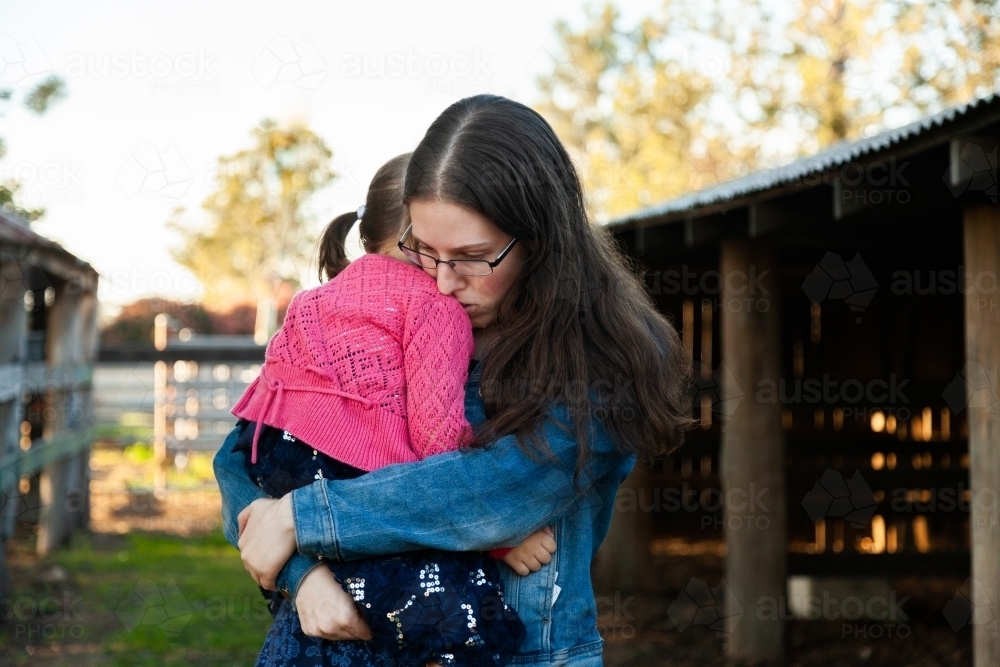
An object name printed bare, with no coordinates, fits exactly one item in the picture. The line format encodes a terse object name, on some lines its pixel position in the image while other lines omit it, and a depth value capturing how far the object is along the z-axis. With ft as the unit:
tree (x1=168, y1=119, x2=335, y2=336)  55.62
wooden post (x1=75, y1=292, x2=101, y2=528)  28.14
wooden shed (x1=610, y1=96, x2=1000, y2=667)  11.75
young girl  5.15
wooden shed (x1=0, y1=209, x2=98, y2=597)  20.47
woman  5.17
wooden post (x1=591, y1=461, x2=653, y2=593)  24.36
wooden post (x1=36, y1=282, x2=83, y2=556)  25.52
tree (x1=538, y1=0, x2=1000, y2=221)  46.14
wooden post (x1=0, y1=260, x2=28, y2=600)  18.53
